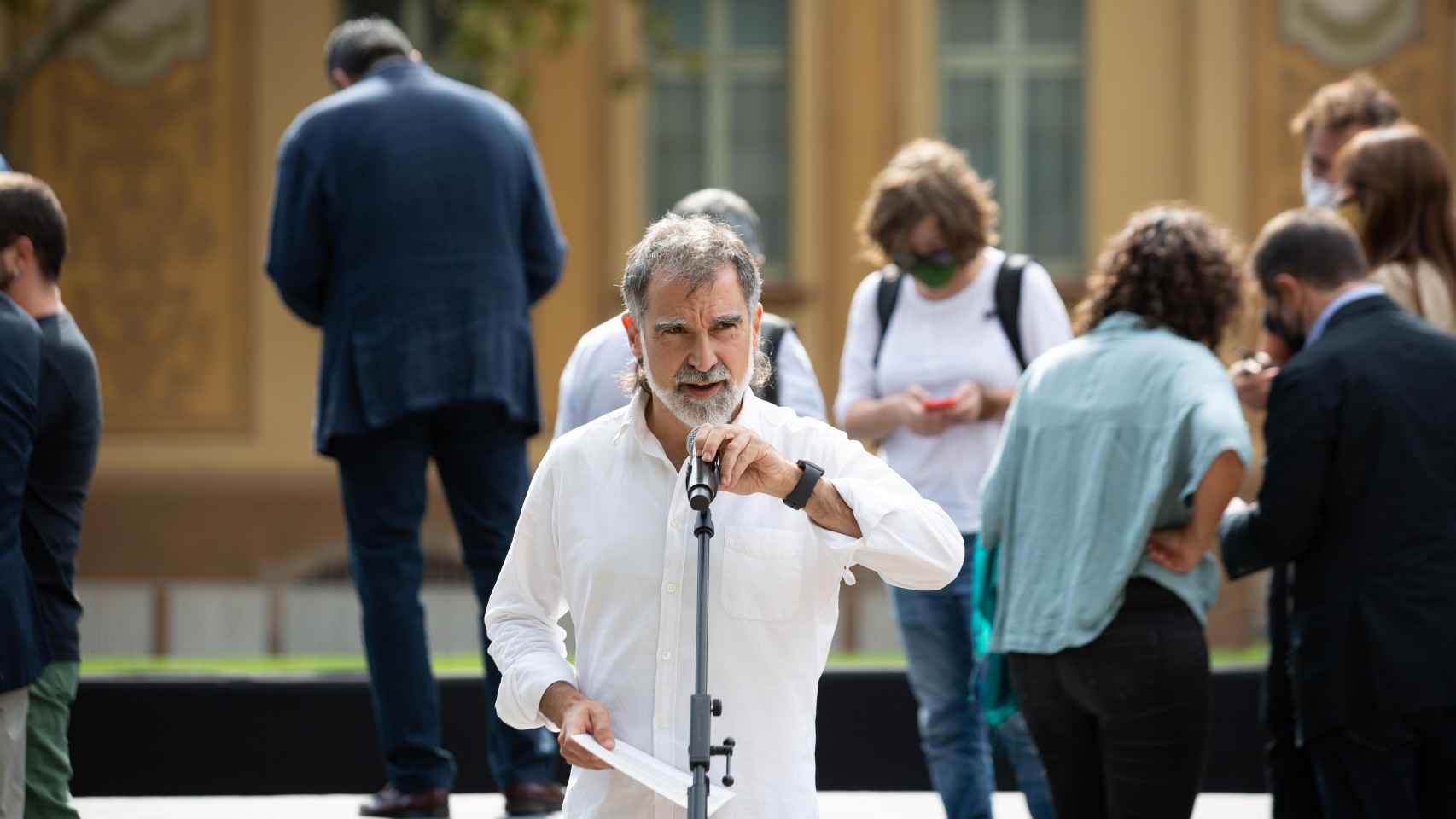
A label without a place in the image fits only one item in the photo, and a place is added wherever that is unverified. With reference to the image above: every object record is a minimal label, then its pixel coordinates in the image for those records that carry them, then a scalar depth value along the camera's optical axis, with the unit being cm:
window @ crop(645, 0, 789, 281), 3084
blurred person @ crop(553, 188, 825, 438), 1022
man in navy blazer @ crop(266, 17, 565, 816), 1061
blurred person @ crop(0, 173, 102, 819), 856
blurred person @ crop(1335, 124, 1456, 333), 1089
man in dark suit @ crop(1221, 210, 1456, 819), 918
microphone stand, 592
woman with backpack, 1089
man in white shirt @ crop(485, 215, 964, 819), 639
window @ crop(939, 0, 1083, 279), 3070
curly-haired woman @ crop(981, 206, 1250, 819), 891
